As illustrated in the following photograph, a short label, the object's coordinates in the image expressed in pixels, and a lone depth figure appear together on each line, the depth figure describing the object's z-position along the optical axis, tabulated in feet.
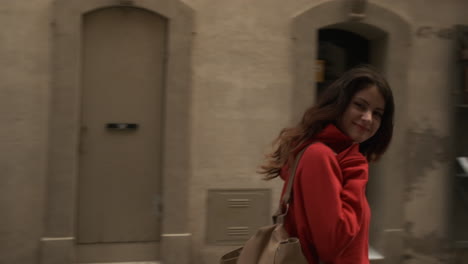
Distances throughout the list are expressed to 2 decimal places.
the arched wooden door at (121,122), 17.94
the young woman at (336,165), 6.09
